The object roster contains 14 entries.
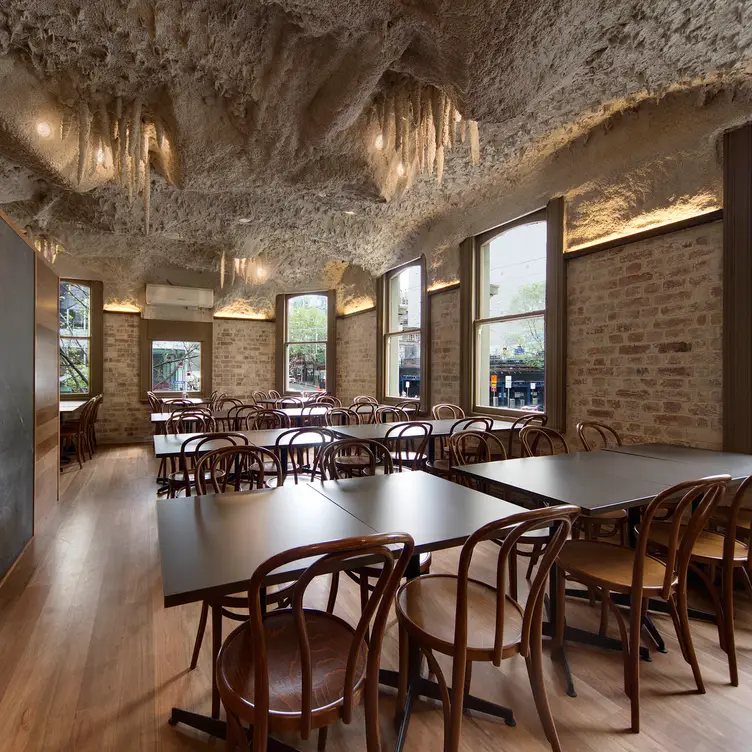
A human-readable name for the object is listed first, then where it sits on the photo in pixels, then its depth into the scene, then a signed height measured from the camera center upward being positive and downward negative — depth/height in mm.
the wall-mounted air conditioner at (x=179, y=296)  8109 +1420
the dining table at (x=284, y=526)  1266 -554
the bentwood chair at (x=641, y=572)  1688 -829
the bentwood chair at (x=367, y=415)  5816 -550
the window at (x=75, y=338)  7656 +596
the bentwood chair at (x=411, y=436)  3934 -586
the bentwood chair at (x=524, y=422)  4465 -506
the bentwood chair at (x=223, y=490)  1559 -660
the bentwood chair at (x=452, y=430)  3875 -583
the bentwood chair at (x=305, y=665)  1063 -833
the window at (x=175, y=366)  8391 +130
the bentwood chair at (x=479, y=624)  1306 -839
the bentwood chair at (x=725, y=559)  1910 -849
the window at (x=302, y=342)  9055 +643
